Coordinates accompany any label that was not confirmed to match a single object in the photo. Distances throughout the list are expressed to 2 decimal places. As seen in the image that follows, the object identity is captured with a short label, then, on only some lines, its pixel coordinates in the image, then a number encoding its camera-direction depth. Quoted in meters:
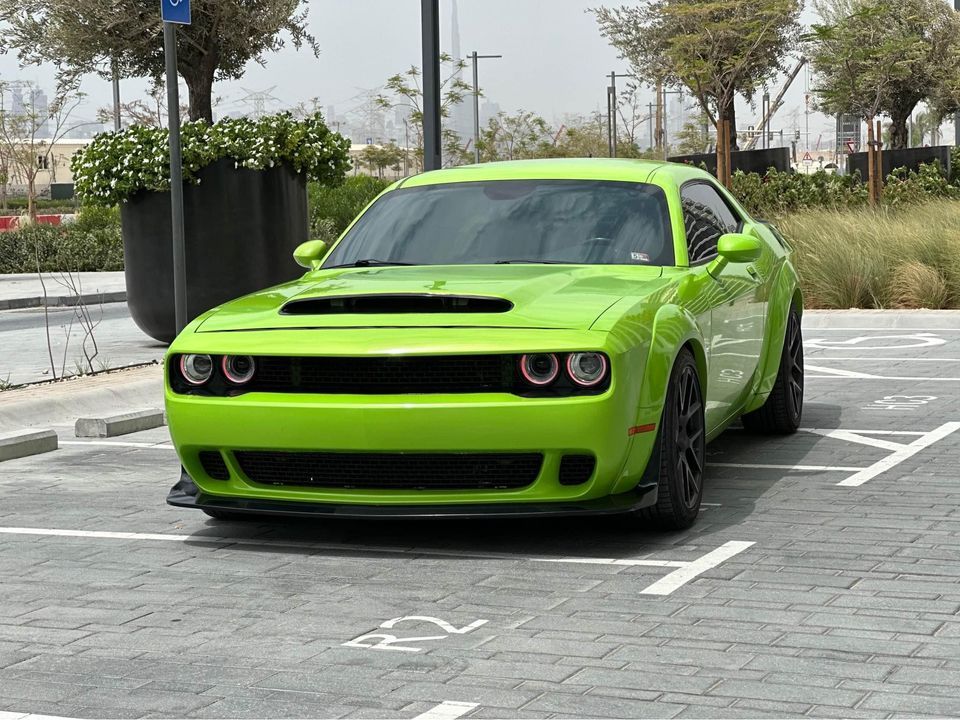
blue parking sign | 10.76
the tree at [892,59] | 41.12
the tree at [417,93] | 46.56
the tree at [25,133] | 38.08
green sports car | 6.18
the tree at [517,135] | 71.88
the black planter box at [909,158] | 35.19
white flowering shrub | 14.82
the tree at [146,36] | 27.80
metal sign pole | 11.00
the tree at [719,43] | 41.03
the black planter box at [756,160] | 37.88
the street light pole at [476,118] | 56.59
